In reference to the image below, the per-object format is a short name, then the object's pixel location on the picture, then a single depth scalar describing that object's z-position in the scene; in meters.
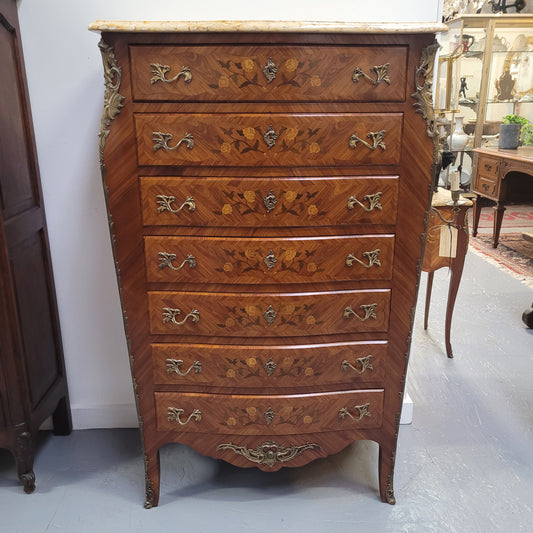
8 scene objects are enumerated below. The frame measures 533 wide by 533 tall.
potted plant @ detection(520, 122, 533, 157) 4.63
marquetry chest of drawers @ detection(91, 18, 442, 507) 1.26
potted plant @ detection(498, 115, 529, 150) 4.40
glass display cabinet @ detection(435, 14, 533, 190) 5.52
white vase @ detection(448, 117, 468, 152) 4.48
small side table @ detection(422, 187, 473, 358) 2.38
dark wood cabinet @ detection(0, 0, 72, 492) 1.60
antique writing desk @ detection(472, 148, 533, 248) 4.18
